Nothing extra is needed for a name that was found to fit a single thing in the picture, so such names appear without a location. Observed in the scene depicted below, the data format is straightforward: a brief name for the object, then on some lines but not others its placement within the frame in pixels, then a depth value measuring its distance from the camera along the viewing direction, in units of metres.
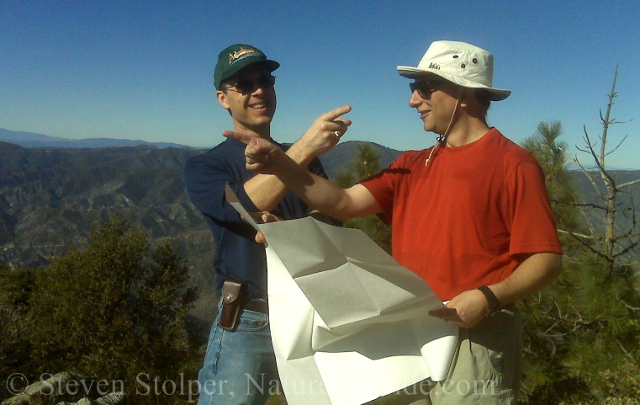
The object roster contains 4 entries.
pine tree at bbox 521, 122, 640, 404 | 4.65
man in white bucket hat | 1.38
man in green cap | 1.77
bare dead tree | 4.50
